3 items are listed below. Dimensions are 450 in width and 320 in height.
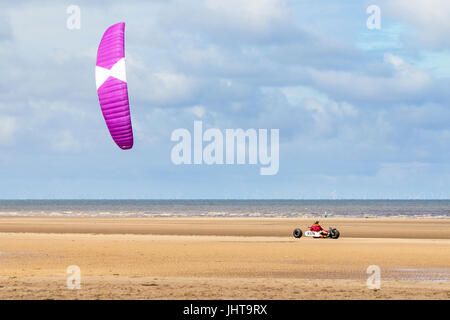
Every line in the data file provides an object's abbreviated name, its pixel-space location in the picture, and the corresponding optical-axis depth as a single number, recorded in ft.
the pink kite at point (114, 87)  77.61
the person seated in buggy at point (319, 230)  117.80
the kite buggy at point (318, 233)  117.70
